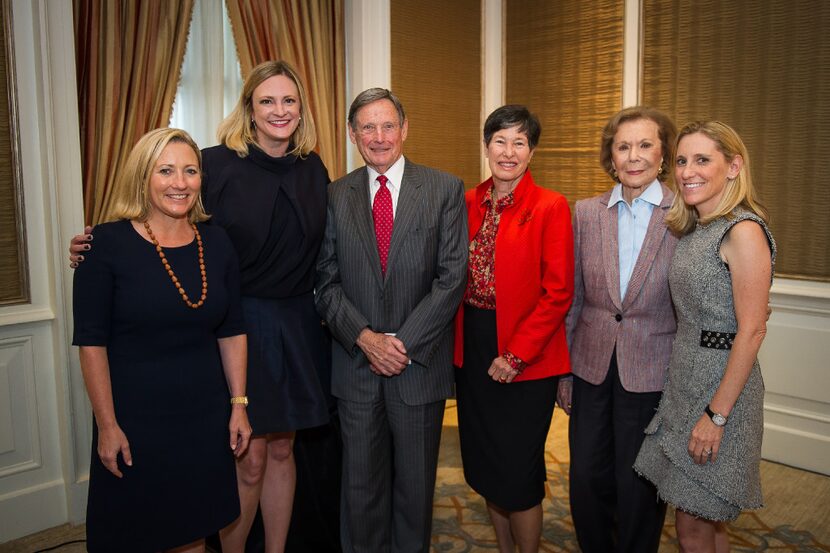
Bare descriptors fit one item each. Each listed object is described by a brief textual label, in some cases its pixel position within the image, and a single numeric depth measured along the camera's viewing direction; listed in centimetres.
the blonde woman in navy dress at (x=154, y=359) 183
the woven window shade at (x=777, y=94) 353
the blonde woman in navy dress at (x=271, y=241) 229
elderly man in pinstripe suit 230
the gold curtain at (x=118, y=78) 323
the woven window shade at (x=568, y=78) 442
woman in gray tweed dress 184
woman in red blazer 230
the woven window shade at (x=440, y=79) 453
